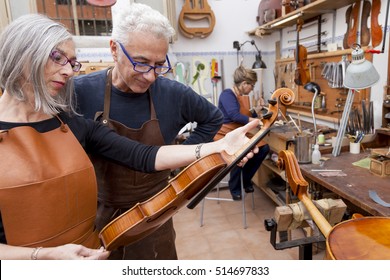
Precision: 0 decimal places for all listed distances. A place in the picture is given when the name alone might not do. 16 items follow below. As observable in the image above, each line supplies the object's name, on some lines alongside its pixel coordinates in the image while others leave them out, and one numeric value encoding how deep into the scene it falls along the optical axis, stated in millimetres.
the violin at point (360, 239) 761
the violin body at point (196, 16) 4426
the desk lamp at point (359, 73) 1943
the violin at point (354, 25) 3125
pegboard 3168
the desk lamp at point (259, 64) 4773
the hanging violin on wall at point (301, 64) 3561
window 3785
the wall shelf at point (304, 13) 3219
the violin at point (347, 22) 3213
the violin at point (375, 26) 2795
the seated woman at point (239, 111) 3643
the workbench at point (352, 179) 1608
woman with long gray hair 923
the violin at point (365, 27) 2943
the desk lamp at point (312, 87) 3061
